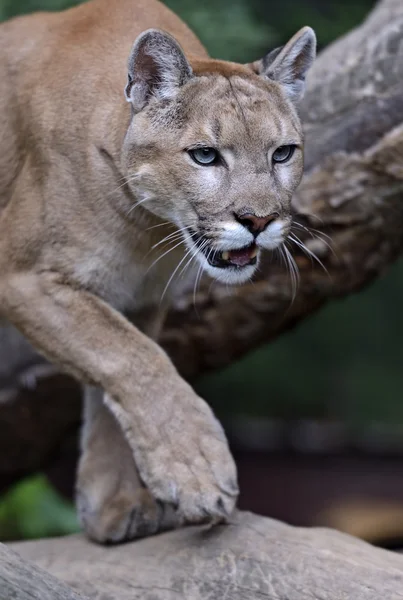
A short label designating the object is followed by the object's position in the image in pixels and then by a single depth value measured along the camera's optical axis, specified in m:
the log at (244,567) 5.29
